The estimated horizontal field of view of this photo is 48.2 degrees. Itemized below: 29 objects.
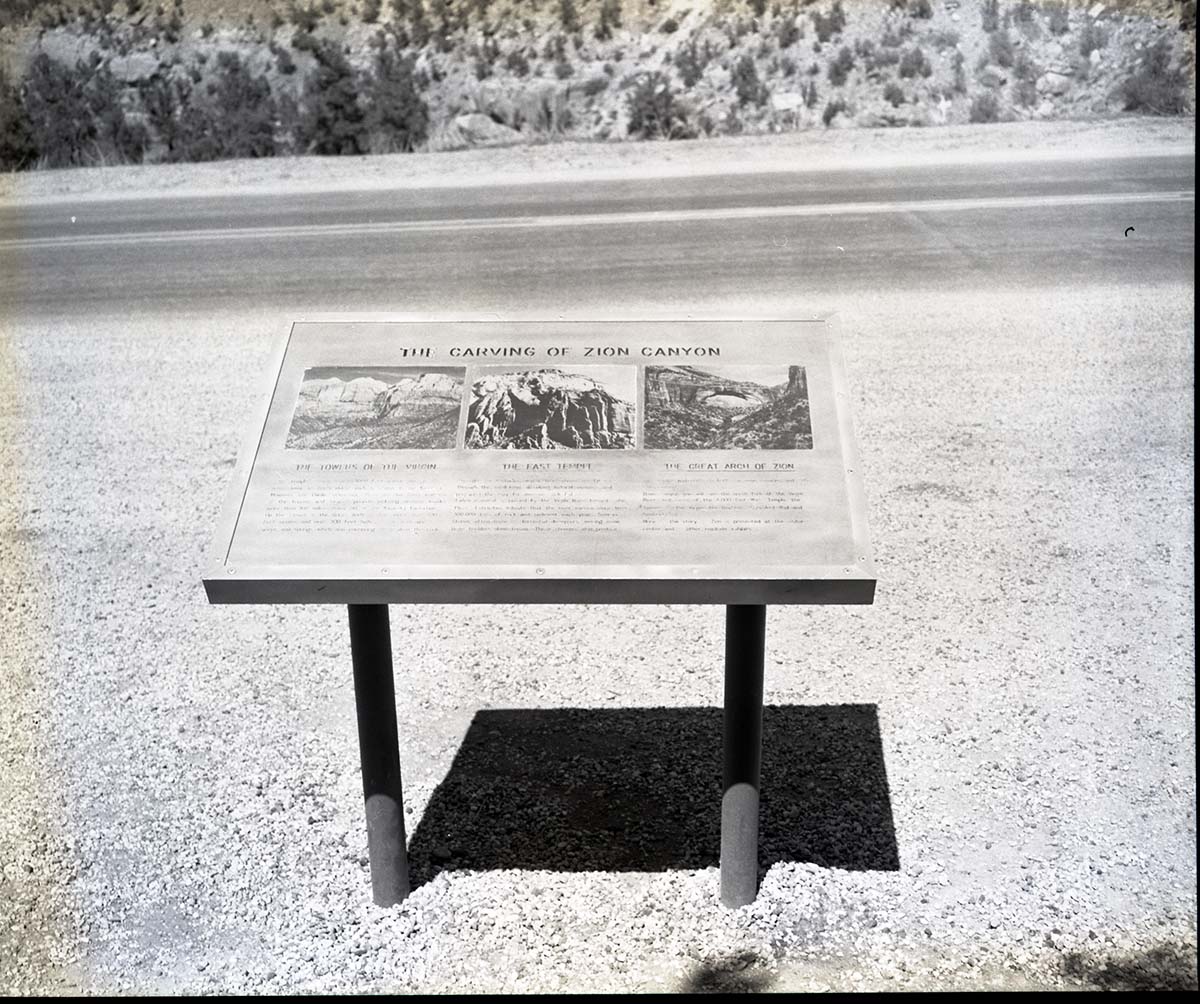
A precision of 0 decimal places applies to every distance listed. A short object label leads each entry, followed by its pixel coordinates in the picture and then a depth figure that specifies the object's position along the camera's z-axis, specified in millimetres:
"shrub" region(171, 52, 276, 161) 17219
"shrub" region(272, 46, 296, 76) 18484
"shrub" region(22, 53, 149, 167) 17359
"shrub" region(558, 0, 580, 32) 19438
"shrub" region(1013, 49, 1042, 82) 16266
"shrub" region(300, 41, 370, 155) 16812
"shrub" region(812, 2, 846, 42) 18391
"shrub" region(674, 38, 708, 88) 17500
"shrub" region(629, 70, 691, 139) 16609
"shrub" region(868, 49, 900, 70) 17359
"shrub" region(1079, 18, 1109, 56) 16203
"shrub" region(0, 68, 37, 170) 16828
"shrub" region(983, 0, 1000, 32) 17500
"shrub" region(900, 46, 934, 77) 17094
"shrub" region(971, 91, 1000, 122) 16031
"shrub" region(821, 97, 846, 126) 16578
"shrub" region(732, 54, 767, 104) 17109
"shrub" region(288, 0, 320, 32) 19766
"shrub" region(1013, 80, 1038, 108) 15977
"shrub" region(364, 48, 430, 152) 16688
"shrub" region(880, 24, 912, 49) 17766
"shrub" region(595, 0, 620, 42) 19141
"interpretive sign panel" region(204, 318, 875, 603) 3072
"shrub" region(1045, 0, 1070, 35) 16945
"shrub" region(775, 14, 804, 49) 18219
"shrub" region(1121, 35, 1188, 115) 15461
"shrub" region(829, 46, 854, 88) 17344
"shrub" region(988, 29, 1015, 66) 16625
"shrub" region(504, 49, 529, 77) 18562
